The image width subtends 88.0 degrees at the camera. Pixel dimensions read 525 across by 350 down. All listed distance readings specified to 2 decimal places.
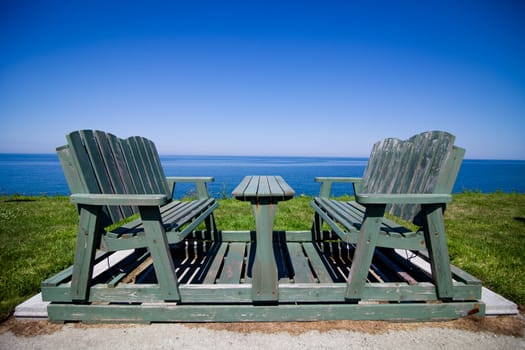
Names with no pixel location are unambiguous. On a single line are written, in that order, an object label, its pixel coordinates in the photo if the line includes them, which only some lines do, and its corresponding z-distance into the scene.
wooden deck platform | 2.12
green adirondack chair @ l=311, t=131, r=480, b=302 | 1.99
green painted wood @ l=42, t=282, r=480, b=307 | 2.12
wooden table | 1.92
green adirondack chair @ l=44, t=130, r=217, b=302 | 1.96
